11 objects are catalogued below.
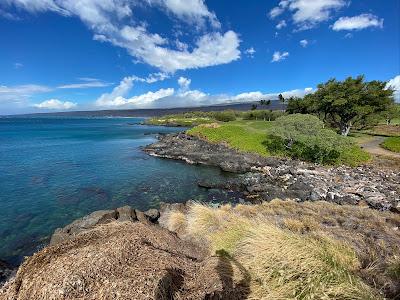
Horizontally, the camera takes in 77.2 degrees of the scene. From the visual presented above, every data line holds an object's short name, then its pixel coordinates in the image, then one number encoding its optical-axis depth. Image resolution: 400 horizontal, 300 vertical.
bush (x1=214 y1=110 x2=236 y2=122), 128.38
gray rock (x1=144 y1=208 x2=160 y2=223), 14.64
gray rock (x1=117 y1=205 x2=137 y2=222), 12.77
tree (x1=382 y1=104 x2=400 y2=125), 43.12
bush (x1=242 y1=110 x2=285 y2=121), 115.44
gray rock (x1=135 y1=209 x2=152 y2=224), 13.23
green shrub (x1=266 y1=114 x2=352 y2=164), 29.91
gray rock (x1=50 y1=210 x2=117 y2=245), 12.16
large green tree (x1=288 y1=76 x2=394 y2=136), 42.12
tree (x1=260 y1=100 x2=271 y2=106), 166.62
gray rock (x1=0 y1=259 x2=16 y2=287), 10.19
